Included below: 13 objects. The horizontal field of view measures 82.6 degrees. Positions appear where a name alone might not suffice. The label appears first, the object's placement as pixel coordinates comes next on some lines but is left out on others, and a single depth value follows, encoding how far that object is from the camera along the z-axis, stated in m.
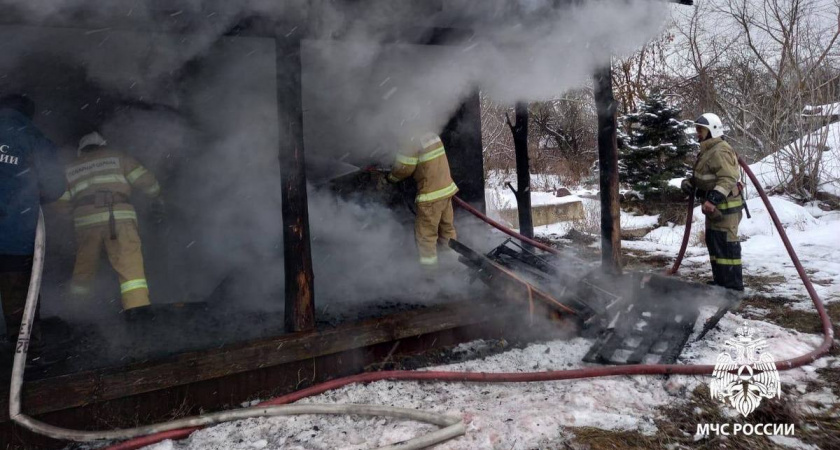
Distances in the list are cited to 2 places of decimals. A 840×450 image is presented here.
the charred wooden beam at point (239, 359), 2.69
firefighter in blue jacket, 3.05
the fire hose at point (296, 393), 2.59
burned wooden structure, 2.78
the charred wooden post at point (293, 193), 3.45
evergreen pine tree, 11.54
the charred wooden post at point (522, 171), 6.58
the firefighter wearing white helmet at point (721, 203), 4.89
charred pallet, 3.79
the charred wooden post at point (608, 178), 5.00
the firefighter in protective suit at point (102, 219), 3.81
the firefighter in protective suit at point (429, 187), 5.06
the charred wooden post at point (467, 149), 6.27
